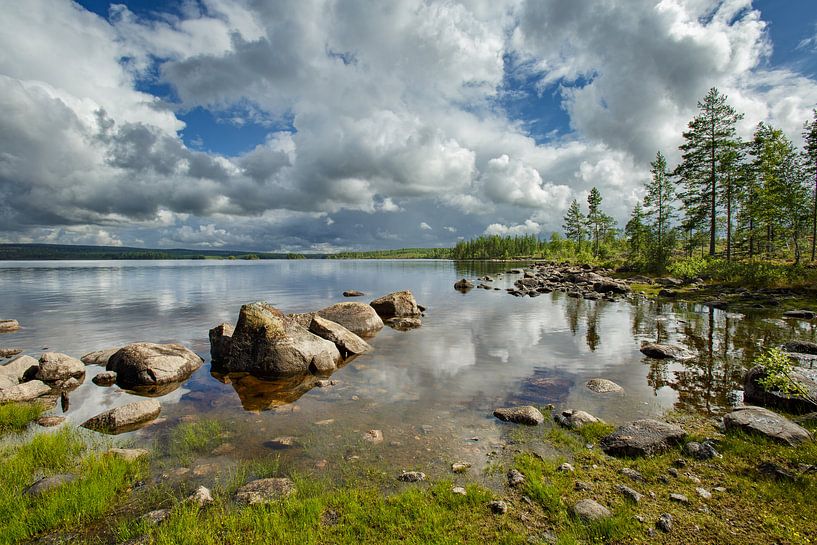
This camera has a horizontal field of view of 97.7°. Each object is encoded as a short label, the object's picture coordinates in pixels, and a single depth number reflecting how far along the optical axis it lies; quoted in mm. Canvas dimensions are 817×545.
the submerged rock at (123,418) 11000
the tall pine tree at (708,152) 53281
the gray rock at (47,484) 7230
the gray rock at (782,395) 10516
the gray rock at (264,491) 7371
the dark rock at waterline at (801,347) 17094
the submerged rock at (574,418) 10586
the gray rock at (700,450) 8316
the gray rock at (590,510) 6363
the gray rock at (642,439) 8750
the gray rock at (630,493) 6855
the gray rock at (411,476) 8065
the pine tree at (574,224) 145625
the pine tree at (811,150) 48031
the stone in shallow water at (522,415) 10984
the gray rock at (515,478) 7741
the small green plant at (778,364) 8258
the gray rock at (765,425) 8438
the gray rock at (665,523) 5995
